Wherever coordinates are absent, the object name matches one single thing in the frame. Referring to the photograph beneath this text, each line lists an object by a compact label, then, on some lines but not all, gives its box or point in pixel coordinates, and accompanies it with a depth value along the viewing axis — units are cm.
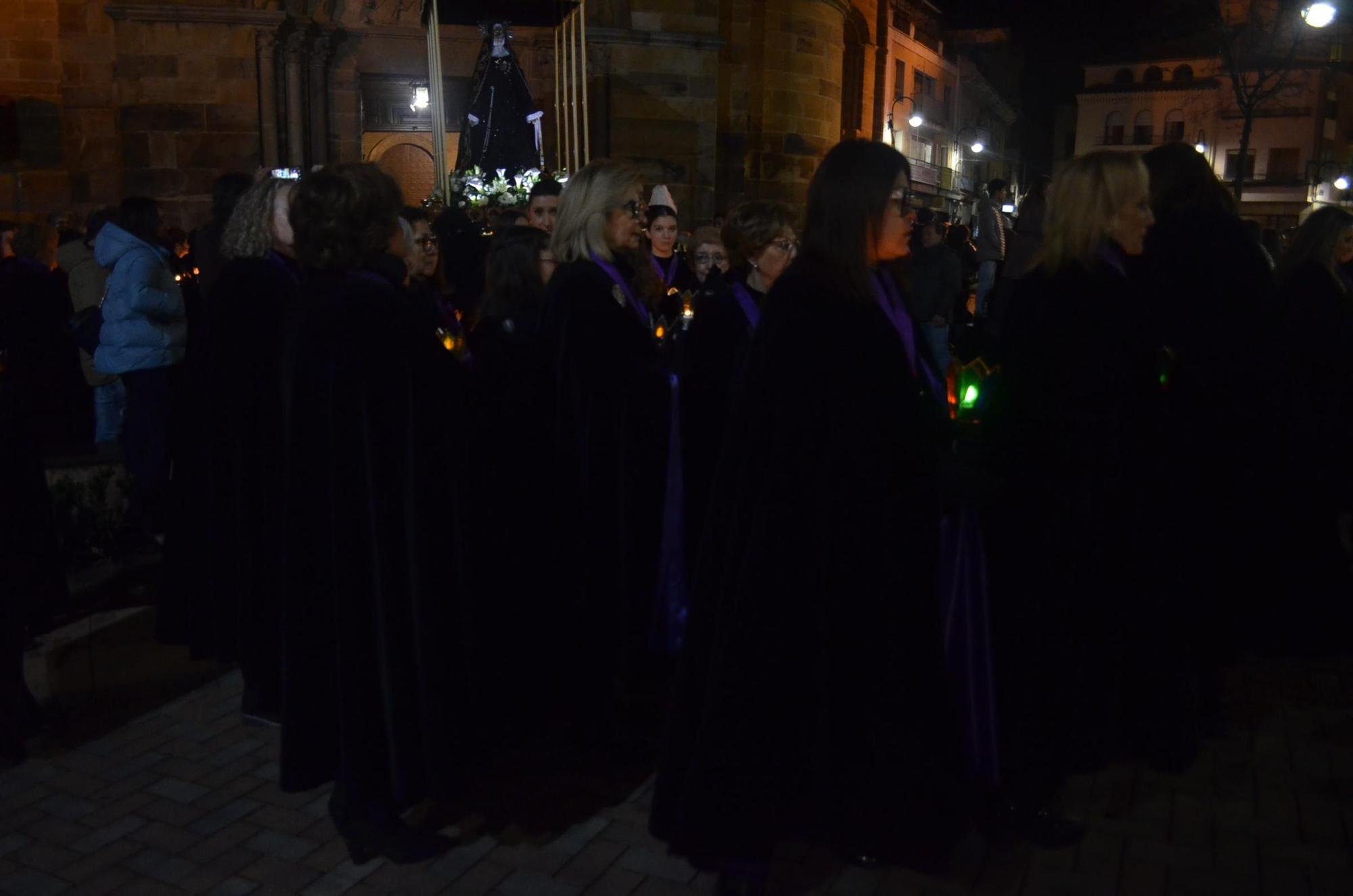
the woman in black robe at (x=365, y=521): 311
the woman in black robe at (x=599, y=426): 418
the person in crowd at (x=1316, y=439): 504
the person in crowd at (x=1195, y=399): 384
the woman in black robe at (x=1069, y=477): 342
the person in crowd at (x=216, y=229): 564
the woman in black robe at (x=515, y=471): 418
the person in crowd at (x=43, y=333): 756
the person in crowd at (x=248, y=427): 385
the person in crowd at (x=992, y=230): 1138
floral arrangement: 954
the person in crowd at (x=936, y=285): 1084
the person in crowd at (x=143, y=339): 632
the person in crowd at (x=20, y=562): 411
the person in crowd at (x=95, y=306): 763
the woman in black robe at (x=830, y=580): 284
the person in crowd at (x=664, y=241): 661
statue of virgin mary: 1045
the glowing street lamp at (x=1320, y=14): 1497
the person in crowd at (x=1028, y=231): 889
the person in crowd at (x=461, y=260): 739
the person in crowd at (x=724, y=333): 444
